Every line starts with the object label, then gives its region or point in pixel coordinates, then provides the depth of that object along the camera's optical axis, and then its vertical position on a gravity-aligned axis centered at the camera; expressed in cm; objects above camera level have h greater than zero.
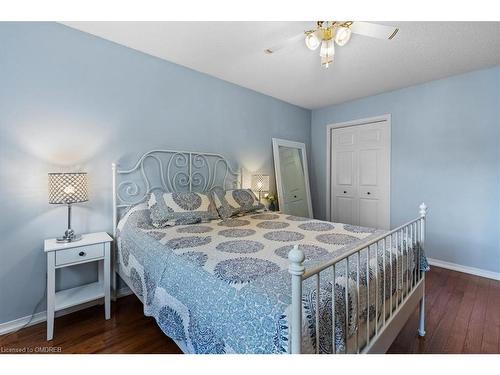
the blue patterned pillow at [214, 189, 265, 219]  258 -19
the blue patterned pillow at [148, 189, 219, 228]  215 -22
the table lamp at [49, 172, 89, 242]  184 -5
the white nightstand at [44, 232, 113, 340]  173 -60
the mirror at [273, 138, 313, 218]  385 +14
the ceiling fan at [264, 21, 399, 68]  165 +110
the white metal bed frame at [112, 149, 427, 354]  82 -29
